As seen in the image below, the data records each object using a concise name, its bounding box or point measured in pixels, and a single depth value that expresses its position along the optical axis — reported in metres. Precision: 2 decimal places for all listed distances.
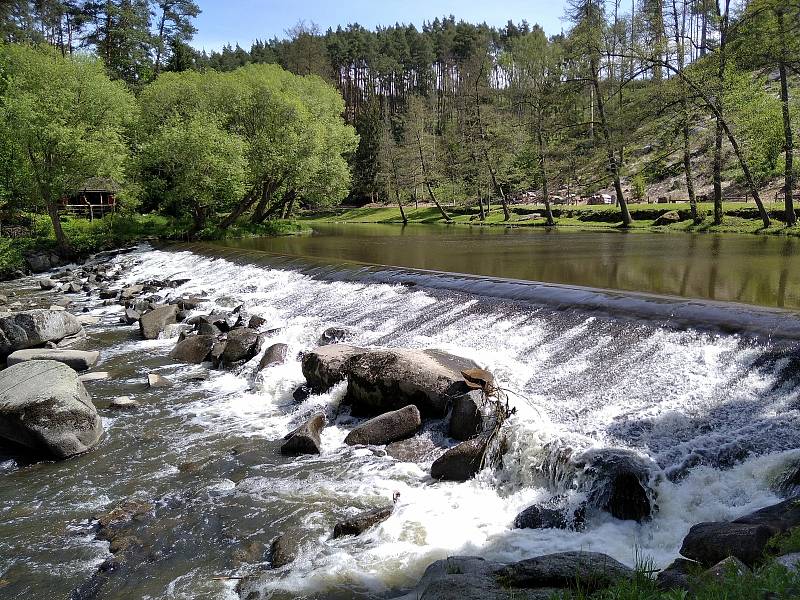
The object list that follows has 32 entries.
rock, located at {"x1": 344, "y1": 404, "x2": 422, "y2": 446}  9.41
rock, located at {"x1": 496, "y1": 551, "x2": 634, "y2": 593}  4.50
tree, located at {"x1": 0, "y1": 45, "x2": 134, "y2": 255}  29.64
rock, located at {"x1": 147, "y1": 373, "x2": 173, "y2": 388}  12.83
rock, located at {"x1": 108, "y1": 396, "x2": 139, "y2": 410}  11.47
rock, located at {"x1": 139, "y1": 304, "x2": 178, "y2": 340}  17.09
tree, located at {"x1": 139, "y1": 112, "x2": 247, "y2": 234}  34.62
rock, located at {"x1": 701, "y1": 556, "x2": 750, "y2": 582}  3.96
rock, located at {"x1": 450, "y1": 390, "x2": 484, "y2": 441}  8.98
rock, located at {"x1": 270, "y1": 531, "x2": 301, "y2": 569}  6.50
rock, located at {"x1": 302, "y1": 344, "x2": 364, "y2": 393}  11.34
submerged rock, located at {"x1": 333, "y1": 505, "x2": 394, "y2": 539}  6.98
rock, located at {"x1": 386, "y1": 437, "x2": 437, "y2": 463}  8.85
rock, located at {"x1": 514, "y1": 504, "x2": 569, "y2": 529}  6.86
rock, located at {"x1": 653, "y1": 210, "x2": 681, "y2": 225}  34.47
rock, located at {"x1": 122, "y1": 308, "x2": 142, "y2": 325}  18.91
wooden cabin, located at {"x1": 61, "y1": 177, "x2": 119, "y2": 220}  44.09
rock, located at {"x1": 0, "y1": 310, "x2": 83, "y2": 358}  15.12
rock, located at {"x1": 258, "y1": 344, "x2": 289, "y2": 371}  13.26
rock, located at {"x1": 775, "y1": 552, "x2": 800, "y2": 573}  3.90
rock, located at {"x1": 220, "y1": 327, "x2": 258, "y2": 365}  14.16
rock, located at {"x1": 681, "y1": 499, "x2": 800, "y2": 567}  4.99
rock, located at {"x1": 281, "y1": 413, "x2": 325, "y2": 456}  9.34
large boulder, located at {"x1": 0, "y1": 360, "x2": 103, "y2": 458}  9.31
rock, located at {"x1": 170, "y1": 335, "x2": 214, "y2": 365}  14.89
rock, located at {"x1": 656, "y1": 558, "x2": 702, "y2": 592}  4.11
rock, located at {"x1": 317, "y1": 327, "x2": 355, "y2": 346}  14.05
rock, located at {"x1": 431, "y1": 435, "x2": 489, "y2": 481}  8.09
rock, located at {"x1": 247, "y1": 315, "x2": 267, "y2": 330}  16.36
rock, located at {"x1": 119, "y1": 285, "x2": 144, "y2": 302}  22.12
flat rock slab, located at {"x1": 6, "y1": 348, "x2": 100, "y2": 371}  13.74
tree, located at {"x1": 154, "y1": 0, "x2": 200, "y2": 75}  63.84
